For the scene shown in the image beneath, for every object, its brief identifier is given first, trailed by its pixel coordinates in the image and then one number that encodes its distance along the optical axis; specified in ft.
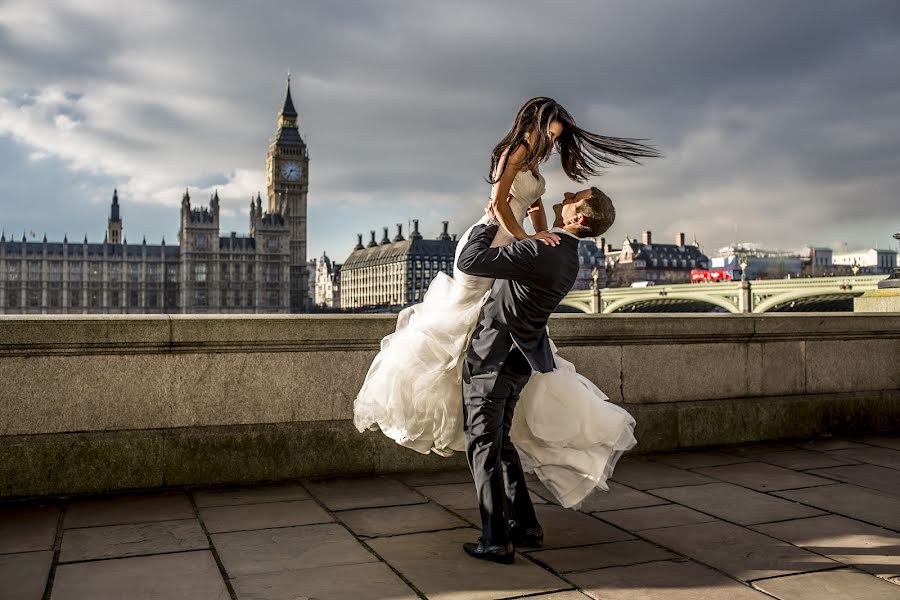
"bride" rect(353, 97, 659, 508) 10.98
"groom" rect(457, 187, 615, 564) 10.28
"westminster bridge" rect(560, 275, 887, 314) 143.43
